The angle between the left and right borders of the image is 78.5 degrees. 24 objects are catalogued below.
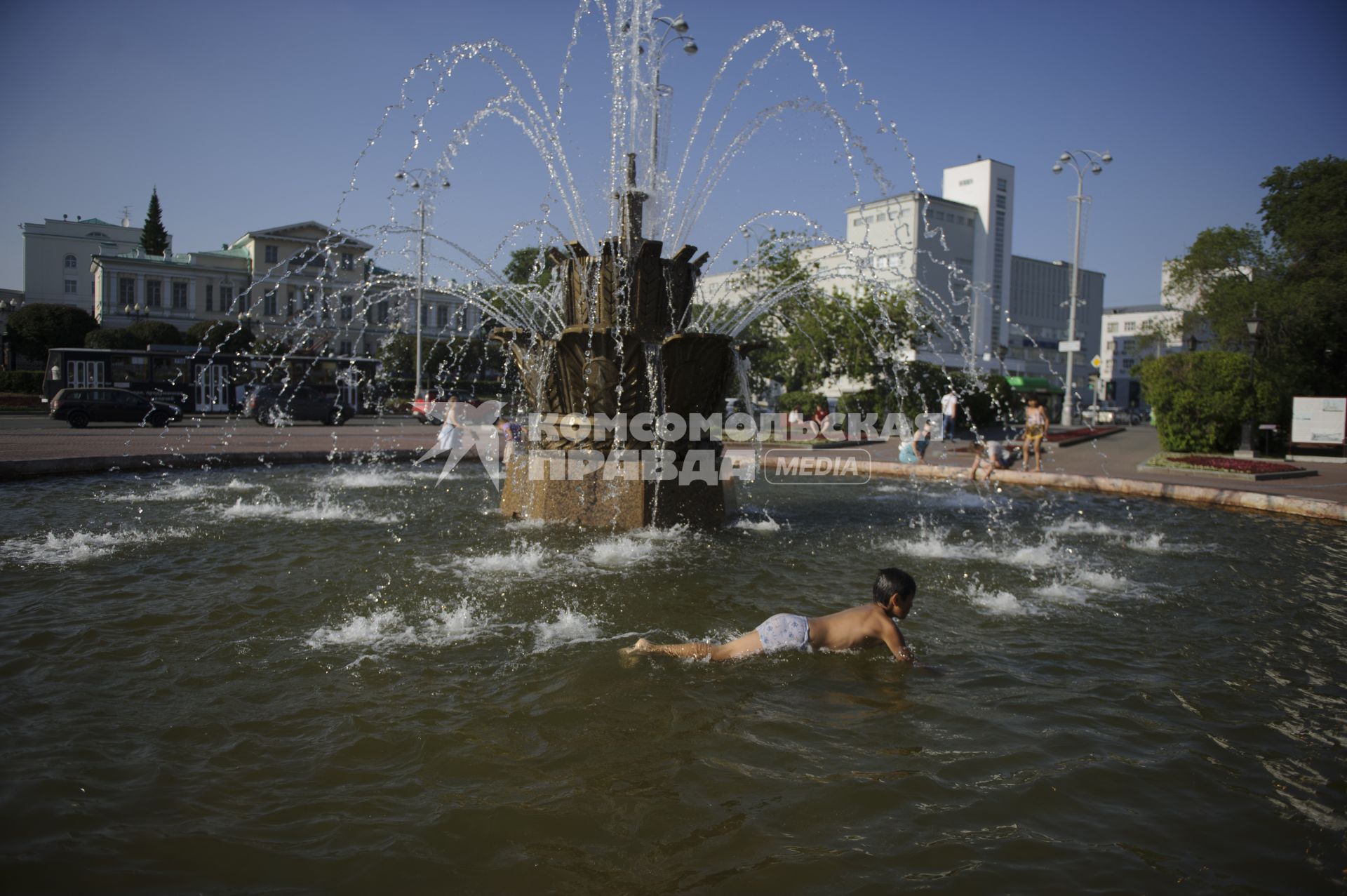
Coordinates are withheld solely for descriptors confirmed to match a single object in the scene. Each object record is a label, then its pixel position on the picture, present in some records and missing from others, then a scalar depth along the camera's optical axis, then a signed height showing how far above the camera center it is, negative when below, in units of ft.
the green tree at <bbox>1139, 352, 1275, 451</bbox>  67.15 +2.43
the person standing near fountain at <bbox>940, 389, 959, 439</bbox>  77.25 +1.09
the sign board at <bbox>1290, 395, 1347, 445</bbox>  68.74 +0.86
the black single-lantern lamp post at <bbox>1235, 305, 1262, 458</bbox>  67.10 +0.49
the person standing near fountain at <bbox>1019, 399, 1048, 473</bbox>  55.57 -0.03
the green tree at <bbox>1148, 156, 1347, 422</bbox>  97.81 +19.91
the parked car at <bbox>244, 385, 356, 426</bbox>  100.68 -0.32
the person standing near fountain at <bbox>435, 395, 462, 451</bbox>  55.98 -1.76
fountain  30.09 +1.22
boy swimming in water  17.07 -4.52
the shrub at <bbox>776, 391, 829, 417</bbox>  105.70 +2.00
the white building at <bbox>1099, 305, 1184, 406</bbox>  279.90 +27.20
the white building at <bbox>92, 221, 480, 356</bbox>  241.76 +34.61
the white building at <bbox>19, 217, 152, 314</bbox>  276.00 +45.94
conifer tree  300.40 +60.20
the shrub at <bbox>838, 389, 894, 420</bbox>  104.94 +2.13
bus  111.34 +3.86
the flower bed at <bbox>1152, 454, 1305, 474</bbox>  54.03 -2.47
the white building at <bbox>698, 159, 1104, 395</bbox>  208.95 +45.46
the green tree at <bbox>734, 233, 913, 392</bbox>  102.53 +11.52
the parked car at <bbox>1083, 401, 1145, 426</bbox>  167.63 +2.34
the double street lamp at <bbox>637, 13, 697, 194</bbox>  39.09 +15.47
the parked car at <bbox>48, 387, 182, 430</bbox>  83.97 -1.03
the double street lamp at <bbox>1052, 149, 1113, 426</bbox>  116.47 +23.09
